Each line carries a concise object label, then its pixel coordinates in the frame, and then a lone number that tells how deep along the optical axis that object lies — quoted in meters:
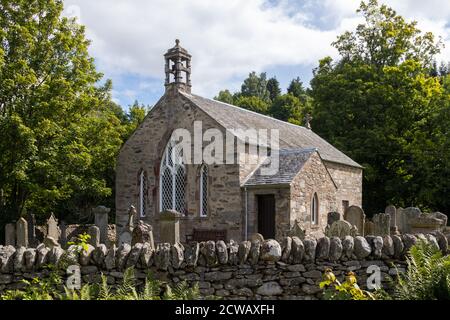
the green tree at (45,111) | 21.14
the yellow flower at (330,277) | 6.03
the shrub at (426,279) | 6.38
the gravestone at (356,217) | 15.98
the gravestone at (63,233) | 20.21
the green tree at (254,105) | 62.72
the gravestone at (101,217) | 18.56
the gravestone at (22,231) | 14.66
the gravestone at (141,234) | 11.75
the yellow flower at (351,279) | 6.08
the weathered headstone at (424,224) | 14.08
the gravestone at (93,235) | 12.77
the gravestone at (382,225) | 14.34
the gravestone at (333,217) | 16.34
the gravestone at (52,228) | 17.95
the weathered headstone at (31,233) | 19.00
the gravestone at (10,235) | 16.15
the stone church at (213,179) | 19.66
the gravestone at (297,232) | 13.27
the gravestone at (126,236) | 16.26
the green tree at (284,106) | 57.91
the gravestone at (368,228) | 17.55
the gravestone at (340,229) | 13.39
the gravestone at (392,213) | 16.71
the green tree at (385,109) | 33.65
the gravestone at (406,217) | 16.20
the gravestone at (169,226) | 12.55
